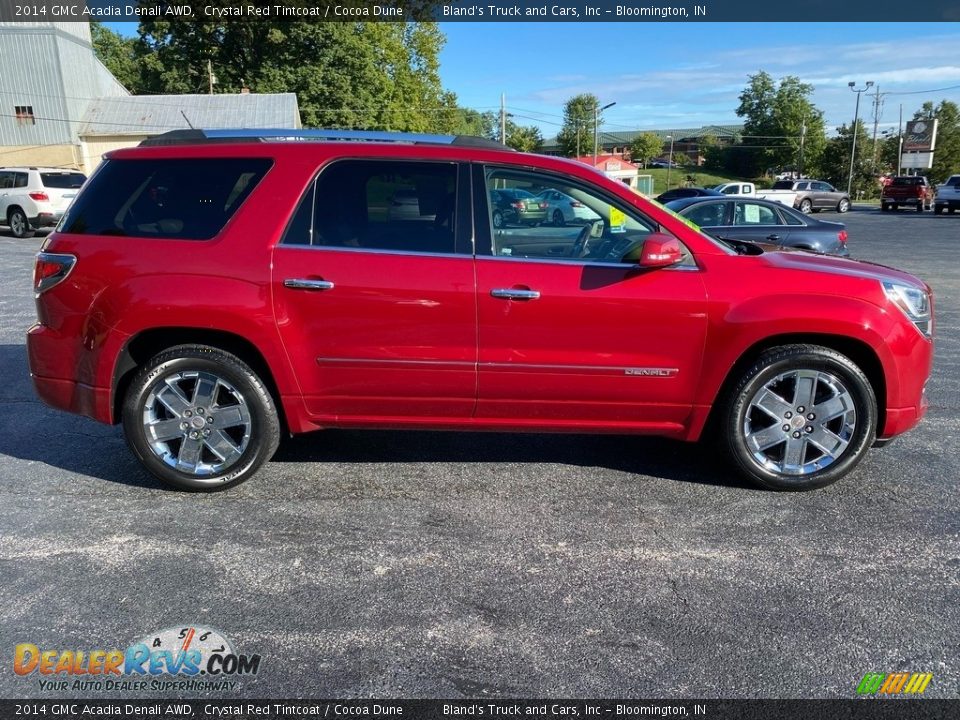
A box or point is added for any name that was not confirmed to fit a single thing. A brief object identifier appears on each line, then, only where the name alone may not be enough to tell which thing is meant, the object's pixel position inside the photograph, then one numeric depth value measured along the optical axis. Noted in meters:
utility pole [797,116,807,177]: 74.10
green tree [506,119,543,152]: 95.06
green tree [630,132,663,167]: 102.31
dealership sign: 59.09
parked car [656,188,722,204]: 24.86
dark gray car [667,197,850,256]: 12.16
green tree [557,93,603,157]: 99.87
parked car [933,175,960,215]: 34.16
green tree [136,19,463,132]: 43.34
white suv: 18.64
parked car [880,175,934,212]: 38.25
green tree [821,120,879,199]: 60.59
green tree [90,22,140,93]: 64.69
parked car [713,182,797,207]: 33.76
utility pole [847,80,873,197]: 54.47
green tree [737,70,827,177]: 78.62
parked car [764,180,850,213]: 38.72
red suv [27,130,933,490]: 3.82
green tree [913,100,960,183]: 63.19
